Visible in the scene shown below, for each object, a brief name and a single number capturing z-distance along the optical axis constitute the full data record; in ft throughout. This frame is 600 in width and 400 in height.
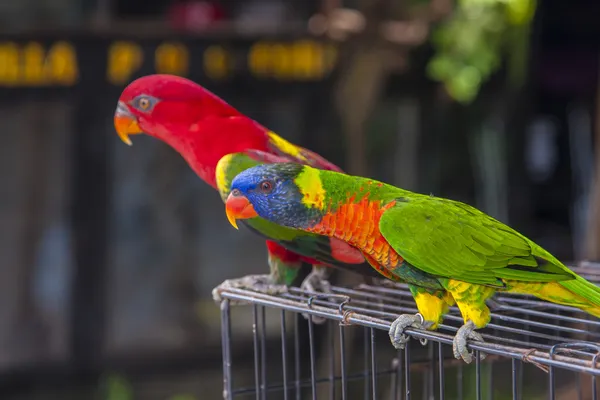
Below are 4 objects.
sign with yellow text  9.95
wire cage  5.48
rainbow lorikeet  5.66
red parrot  6.15
